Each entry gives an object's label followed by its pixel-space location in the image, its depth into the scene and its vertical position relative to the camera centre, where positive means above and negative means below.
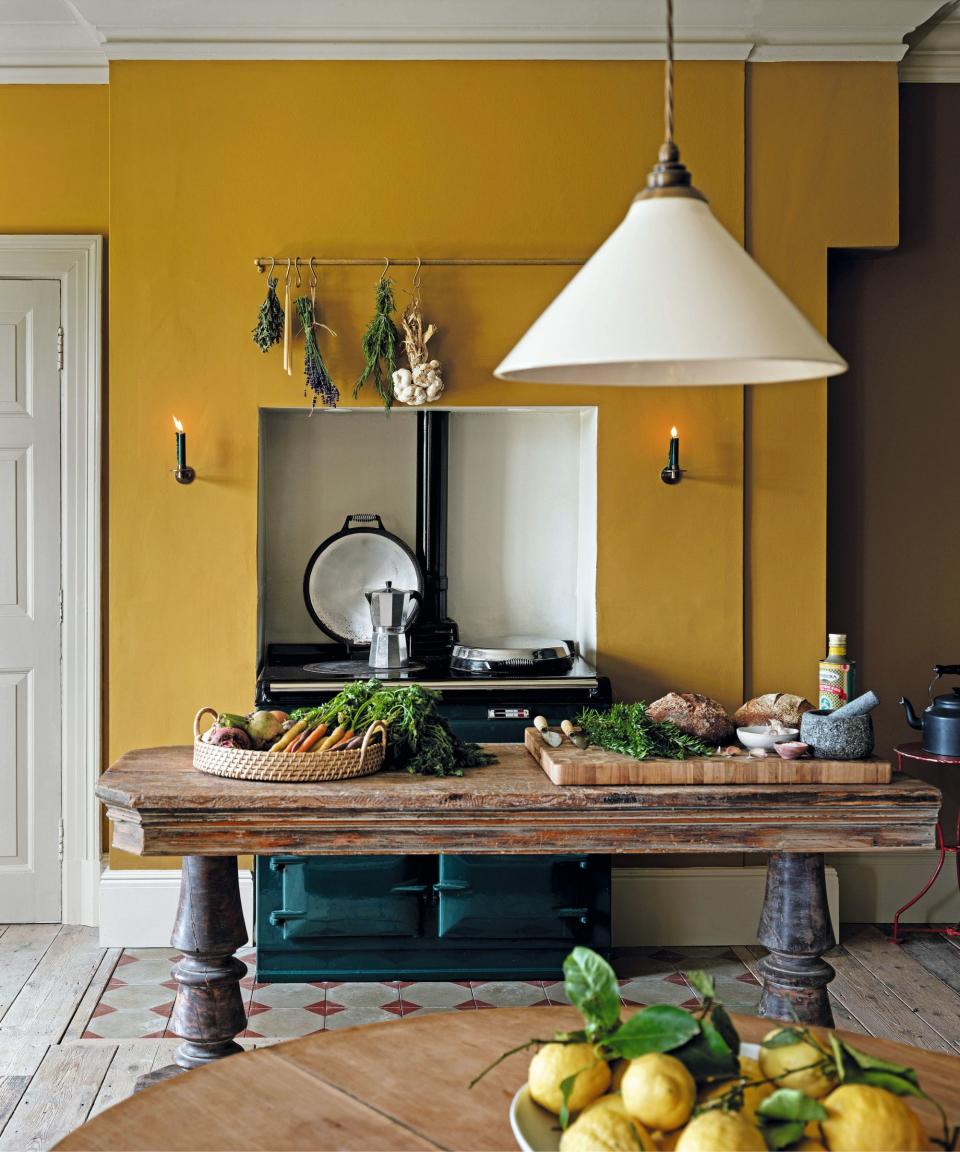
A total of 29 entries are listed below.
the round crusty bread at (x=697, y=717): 2.91 -0.41
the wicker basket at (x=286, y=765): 2.63 -0.47
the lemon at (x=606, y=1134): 1.11 -0.54
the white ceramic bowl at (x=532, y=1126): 1.21 -0.59
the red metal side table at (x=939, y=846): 4.02 -1.05
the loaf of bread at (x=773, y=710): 3.12 -0.43
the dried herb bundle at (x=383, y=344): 4.10 +0.70
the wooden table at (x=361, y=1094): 1.36 -0.65
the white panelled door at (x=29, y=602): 4.44 -0.19
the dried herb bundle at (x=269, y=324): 4.08 +0.76
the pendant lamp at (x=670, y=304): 1.27 +0.26
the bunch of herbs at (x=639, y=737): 2.74 -0.43
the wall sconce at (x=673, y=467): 4.20 +0.29
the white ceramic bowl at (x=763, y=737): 2.81 -0.44
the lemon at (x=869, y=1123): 1.11 -0.53
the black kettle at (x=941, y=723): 3.96 -0.57
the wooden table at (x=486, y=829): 2.53 -0.59
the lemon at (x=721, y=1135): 1.08 -0.52
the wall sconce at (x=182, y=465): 4.14 +0.29
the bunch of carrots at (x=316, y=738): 2.72 -0.42
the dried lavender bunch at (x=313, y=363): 4.12 +0.64
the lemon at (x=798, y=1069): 1.20 -0.52
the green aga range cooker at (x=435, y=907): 3.83 -1.13
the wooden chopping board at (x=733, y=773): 2.64 -0.49
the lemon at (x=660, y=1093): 1.14 -0.52
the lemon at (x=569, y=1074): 1.23 -0.54
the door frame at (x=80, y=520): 4.41 +0.11
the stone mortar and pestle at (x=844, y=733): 2.73 -0.42
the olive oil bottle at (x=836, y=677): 2.90 -0.31
